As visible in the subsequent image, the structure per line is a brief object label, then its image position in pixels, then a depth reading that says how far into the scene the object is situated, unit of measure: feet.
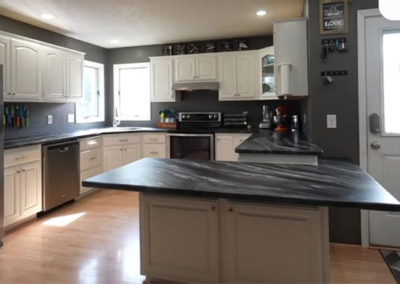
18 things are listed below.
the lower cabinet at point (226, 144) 15.11
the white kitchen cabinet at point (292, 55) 9.79
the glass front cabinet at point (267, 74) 14.49
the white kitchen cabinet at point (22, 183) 10.25
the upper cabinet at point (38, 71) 11.18
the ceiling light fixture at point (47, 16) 11.94
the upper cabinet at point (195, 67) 16.20
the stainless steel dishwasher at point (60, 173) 11.88
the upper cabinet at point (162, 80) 16.93
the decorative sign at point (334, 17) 8.84
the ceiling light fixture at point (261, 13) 12.02
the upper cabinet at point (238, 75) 15.53
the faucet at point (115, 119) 18.94
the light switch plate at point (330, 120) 9.09
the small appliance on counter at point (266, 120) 15.24
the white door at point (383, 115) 8.73
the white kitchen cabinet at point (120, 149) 15.89
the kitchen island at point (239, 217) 4.75
